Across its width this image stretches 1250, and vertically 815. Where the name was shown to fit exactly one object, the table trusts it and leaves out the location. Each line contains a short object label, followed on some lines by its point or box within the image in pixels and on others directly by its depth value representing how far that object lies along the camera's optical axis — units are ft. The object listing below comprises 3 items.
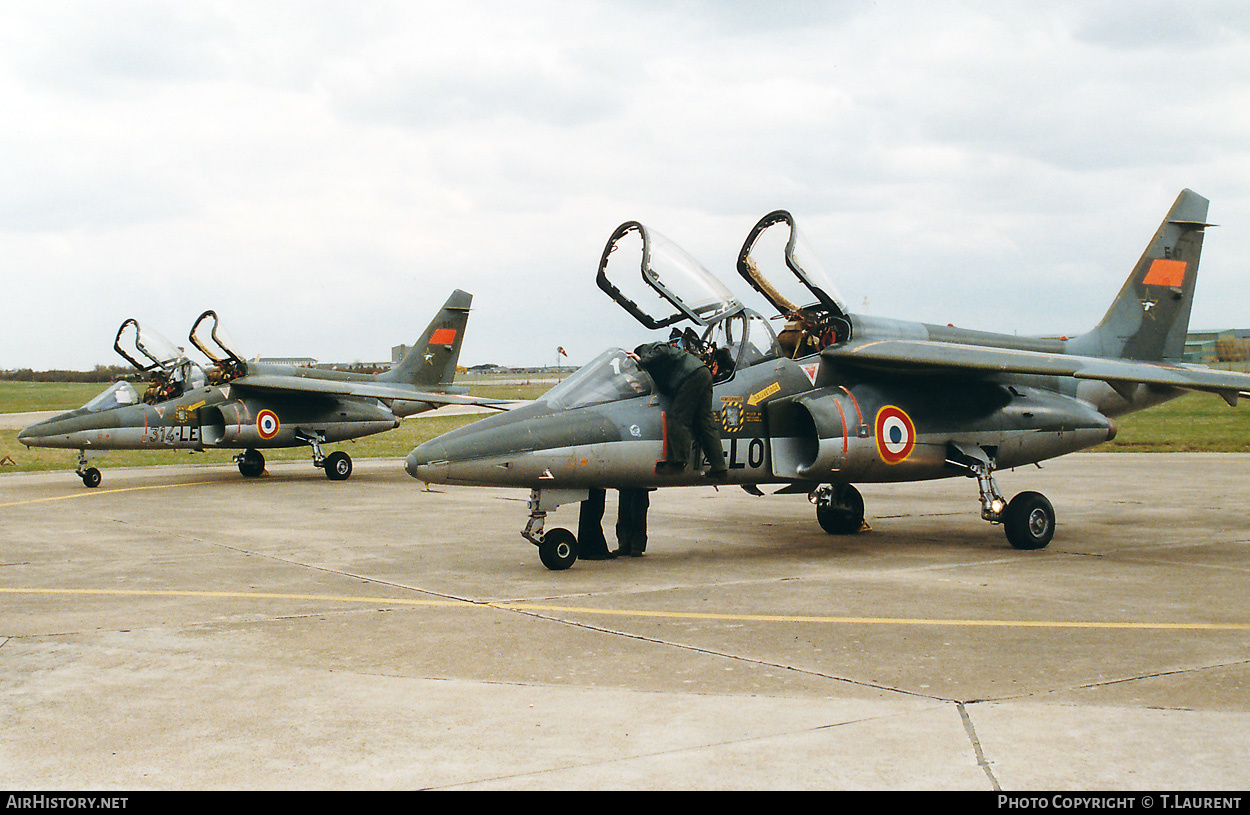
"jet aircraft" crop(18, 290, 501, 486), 66.39
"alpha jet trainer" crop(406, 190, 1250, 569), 30.99
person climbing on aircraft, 31.86
